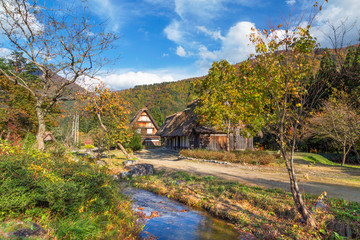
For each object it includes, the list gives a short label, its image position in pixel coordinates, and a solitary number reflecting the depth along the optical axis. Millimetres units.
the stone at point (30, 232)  3116
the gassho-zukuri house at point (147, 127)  43588
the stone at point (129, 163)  15217
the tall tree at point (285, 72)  5441
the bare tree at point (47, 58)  8672
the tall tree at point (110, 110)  15164
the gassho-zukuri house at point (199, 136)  23000
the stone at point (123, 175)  12536
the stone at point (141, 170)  12969
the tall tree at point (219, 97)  17234
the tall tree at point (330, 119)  15082
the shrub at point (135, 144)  30016
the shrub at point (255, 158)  15820
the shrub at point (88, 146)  28875
